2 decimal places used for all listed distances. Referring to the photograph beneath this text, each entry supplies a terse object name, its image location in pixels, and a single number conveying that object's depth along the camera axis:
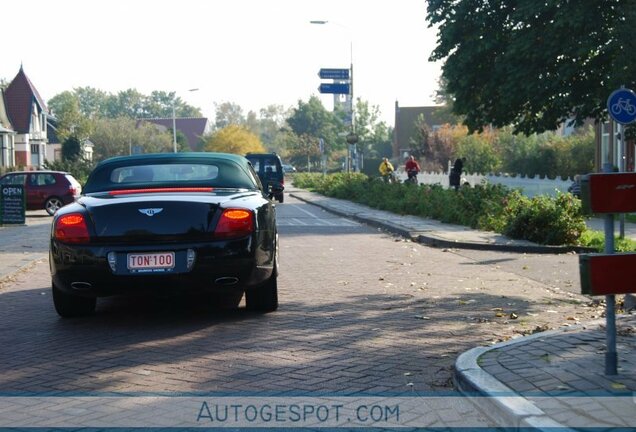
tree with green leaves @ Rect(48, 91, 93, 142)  80.25
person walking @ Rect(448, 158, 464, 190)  35.09
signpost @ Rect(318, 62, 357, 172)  42.50
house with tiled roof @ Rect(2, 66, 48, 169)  67.62
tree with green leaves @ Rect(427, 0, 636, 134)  15.05
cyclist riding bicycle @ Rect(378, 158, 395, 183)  39.33
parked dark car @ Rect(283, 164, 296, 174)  104.34
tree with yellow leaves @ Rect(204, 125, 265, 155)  90.88
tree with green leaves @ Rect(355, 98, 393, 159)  113.12
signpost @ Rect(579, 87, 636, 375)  5.34
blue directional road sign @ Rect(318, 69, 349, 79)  43.12
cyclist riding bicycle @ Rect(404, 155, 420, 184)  40.43
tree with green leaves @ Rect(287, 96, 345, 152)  121.71
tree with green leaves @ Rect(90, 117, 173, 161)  78.19
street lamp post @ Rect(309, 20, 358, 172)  41.69
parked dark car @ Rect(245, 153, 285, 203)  39.44
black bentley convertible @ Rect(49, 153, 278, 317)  7.54
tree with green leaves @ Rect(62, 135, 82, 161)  60.53
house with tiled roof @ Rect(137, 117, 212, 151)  145.50
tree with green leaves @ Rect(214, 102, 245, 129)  178.75
